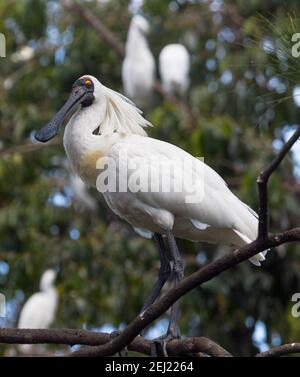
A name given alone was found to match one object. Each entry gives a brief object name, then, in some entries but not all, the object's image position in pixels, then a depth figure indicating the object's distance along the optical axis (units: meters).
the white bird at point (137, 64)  17.56
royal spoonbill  8.35
